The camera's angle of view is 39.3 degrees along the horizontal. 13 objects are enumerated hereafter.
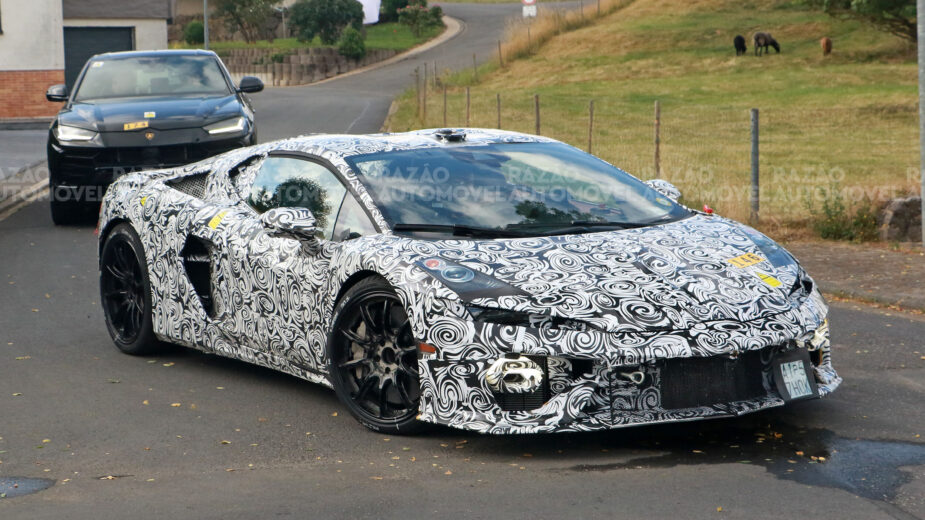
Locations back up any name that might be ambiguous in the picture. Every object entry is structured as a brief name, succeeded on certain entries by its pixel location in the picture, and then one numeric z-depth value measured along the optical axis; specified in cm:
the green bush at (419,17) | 7838
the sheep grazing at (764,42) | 5106
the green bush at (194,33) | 7444
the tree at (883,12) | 4388
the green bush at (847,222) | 1172
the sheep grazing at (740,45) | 5158
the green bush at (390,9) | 8656
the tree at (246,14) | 7556
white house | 3516
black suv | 1332
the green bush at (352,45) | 6781
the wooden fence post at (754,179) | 1255
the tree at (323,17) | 7325
